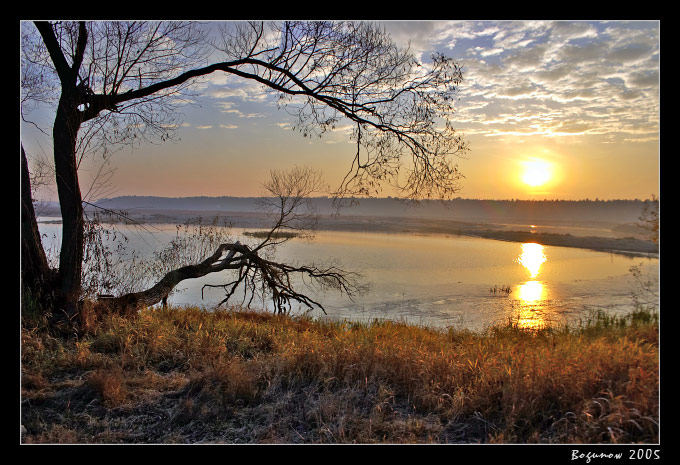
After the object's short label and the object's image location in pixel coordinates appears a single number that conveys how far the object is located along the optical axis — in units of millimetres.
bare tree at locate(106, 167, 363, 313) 9782
